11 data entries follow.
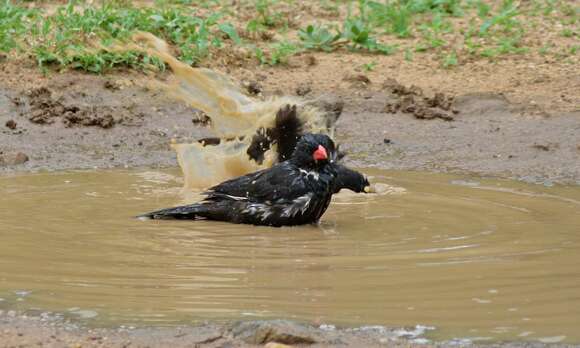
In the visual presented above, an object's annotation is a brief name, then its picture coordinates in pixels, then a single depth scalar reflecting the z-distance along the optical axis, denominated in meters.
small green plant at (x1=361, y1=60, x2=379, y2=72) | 14.32
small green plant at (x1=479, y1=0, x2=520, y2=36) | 15.14
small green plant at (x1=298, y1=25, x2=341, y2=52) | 14.78
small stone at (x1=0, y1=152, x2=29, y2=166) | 11.84
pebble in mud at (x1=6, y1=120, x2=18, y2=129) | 12.70
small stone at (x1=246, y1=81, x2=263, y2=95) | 13.22
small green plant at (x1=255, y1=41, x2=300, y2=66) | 14.30
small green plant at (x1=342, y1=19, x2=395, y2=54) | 14.77
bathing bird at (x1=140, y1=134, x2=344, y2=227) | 9.50
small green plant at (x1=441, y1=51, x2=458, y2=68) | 14.39
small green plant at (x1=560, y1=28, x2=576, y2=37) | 15.02
